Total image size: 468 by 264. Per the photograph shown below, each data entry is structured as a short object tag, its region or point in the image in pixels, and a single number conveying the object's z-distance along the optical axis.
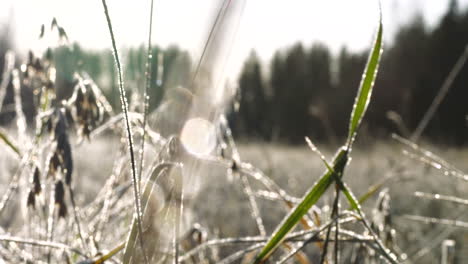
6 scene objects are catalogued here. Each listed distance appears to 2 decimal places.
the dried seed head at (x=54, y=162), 0.97
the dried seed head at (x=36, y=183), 0.99
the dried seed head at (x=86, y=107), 1.04
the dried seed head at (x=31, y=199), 0.99
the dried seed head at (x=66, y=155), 0.93
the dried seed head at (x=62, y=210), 0.97
